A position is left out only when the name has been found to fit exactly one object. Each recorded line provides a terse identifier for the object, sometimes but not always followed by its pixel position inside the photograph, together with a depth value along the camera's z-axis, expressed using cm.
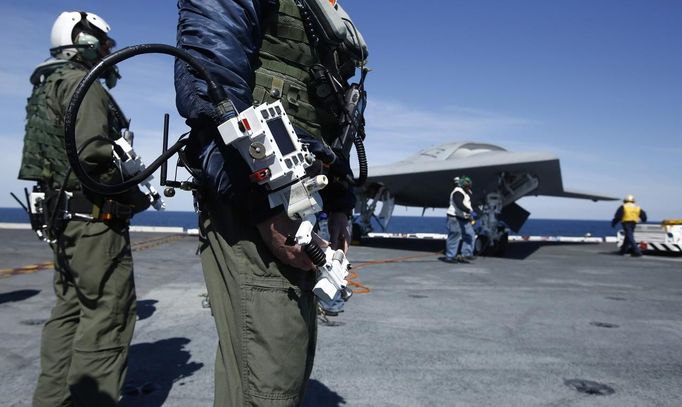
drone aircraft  1236
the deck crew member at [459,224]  1065
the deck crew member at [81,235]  253
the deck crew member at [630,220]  1377
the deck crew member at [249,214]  155
